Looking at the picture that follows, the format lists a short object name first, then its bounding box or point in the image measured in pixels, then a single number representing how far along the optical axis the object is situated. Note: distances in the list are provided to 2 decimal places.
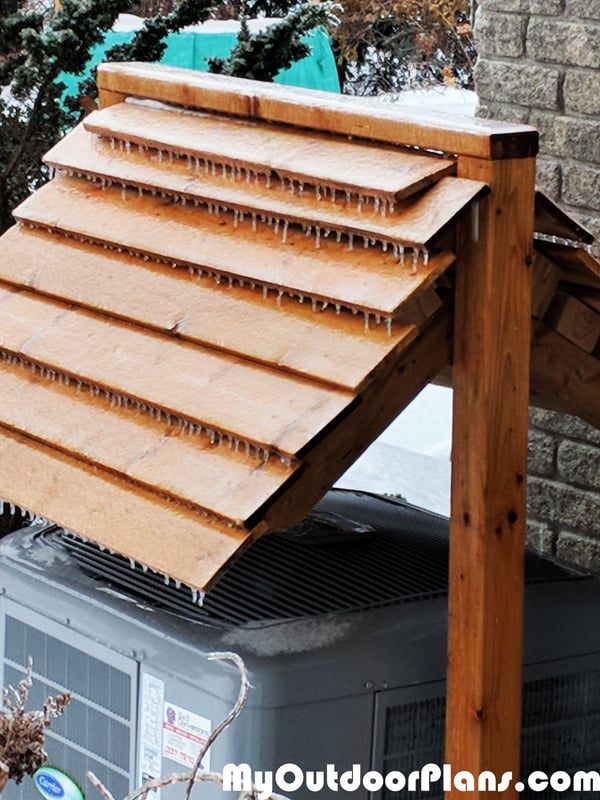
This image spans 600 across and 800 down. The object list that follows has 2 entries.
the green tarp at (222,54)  9.81
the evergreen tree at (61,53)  4.20
